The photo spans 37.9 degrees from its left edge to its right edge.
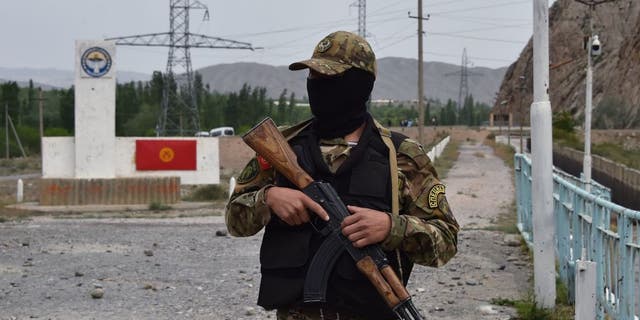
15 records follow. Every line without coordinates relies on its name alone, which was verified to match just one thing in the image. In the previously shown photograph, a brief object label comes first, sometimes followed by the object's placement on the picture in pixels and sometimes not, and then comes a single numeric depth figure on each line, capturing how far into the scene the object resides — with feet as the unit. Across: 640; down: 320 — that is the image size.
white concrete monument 77.66
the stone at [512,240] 41.57
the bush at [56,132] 225.35
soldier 10.03
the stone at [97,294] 28.07
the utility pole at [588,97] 72.02
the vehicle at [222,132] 226.91
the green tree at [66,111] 262.06
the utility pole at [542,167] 25.43
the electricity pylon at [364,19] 214.48
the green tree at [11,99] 264.11
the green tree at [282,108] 228.92
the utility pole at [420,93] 128.98
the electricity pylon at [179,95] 188.34
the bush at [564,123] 208.74
